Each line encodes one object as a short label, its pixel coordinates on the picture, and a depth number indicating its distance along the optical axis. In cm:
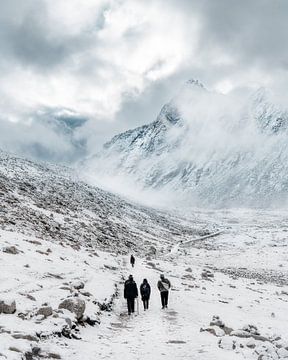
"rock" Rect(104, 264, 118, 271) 3889
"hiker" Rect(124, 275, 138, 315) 2198
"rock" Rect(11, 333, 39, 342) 1279
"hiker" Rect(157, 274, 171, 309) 2383
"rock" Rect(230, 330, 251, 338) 1673
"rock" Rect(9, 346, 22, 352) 1161
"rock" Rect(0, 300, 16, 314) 1504
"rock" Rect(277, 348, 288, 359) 1366
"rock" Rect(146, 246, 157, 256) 6584
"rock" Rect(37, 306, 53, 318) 1559
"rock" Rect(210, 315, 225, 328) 1881
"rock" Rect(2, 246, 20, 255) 2744
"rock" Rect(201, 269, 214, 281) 4067
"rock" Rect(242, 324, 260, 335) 1792
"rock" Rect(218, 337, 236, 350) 1472
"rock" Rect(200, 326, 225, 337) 1711
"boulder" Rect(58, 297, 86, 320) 1678
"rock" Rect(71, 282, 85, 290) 2227
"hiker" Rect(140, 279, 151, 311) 2355
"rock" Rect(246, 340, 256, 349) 1489
